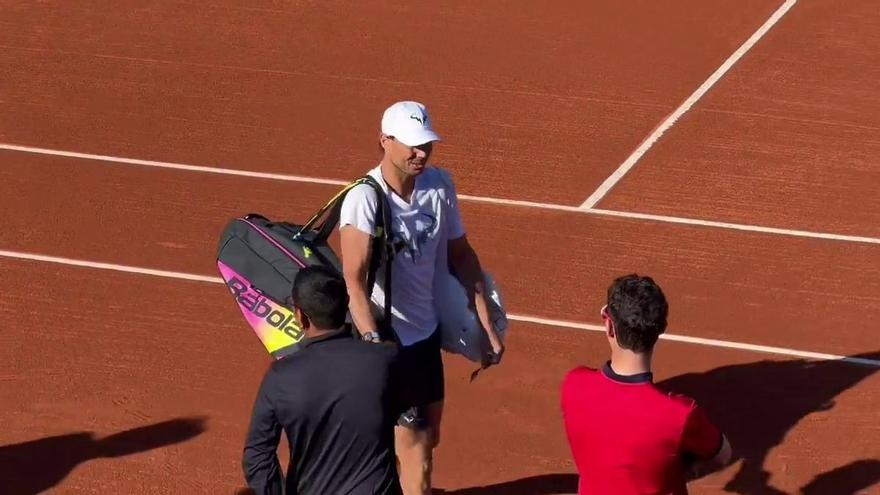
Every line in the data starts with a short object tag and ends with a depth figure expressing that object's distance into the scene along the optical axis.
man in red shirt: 9.79
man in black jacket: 10.46
